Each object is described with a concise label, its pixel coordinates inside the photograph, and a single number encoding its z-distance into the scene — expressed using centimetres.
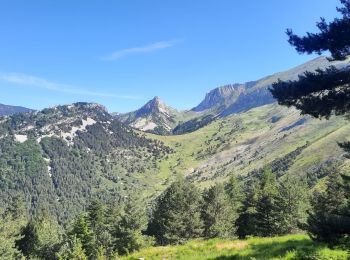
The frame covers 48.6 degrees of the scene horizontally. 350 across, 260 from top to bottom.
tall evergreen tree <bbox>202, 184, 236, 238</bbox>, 7475
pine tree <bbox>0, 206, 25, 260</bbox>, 6581
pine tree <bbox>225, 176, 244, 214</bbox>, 8658
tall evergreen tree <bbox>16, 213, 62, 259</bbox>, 9631
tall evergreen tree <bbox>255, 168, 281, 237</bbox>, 6600
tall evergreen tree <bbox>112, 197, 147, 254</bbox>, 7072
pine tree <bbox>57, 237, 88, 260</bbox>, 5252
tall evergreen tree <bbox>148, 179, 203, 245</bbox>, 7593
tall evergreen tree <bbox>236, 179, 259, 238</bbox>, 7300
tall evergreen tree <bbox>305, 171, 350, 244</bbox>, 1448
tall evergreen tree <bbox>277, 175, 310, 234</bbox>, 6412
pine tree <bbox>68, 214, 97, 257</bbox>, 7844
